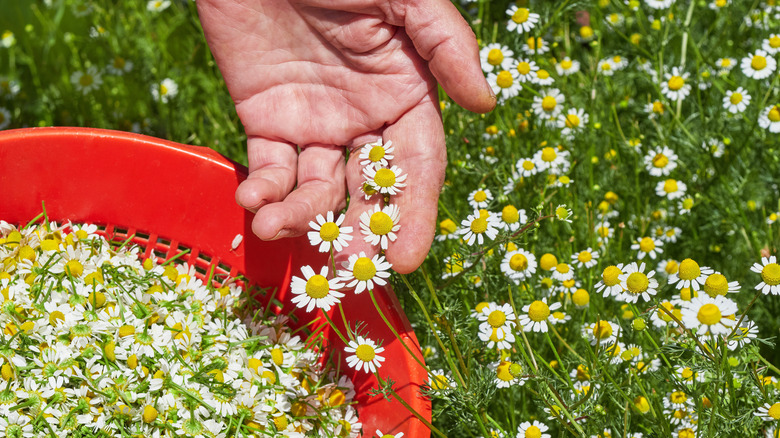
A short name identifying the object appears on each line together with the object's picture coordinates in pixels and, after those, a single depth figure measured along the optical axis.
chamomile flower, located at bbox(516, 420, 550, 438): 1.55
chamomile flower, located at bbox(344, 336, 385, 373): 1.49
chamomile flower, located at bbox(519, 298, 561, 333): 1.49
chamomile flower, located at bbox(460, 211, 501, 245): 1.60
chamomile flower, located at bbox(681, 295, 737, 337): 1.22
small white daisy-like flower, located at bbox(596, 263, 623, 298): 1.45
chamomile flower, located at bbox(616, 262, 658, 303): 1.39
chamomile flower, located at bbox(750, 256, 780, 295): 1.36
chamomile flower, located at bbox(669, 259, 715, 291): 1.37
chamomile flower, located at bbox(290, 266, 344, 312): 1.42
